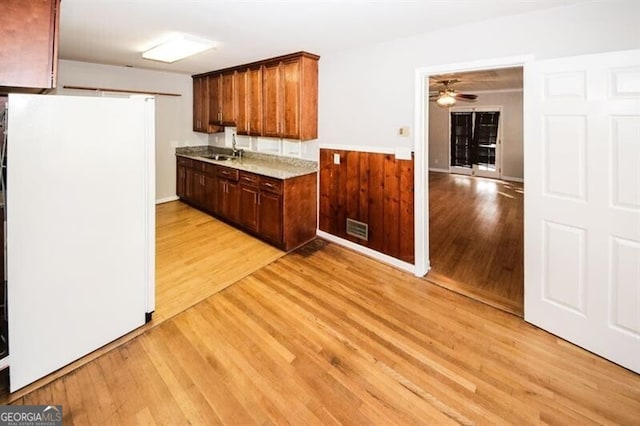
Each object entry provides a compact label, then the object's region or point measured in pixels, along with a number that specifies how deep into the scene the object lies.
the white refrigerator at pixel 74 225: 1.77
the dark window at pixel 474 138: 9.48
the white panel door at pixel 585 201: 1.96
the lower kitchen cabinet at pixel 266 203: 3.88
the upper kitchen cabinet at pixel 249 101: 4.51
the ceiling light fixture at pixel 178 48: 3.41
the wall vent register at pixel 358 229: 3.81
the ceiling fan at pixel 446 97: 5.71
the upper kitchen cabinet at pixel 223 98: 4.98
